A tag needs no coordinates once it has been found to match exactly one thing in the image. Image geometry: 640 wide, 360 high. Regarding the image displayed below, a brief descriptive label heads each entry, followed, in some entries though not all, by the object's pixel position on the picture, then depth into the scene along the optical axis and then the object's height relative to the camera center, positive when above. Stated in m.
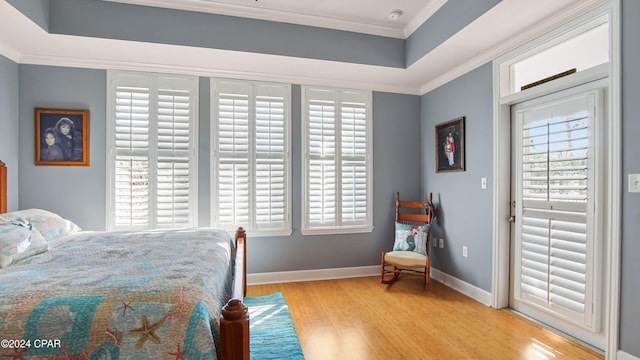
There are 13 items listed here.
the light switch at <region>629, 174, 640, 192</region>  1.83 -0.02
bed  1.00 -0.48
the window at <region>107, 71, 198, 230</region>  3.18 +0.28
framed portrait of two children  3.01 +0.40
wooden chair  3.37 -0.78
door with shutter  2.18 -0.27
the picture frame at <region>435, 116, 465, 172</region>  3.34 +0.38
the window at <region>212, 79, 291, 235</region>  3.42 +0.24
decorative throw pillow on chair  3.53 -0.72
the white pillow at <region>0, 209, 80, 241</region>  2.28 -0.37
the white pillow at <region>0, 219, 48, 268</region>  1.60 -0.38
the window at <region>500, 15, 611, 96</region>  2.13 +1.01
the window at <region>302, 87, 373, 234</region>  3.69 +0.22
